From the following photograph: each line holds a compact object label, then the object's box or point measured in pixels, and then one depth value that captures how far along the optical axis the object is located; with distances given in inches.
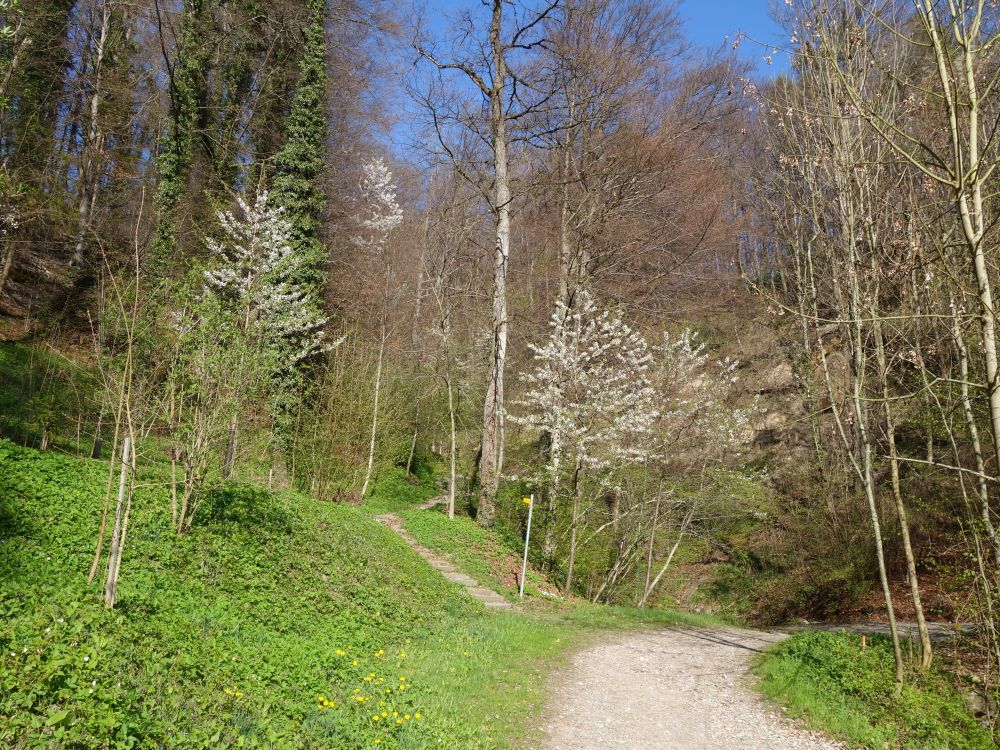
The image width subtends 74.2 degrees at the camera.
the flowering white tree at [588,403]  526.3
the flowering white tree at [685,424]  532.7
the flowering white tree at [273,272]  508.4
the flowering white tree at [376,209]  963.3
